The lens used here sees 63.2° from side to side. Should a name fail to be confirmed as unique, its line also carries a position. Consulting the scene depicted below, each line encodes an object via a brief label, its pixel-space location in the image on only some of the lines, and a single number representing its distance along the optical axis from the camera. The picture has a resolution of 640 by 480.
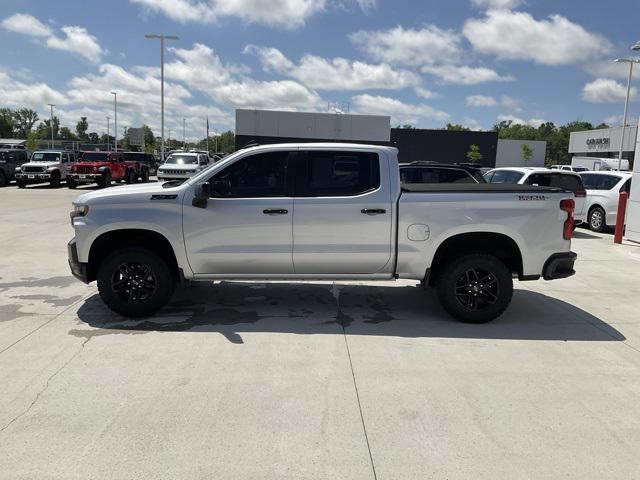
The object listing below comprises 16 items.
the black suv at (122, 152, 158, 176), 32.56
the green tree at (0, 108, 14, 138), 134.76
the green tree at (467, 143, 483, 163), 62.47
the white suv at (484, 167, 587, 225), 11.97
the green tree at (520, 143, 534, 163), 68.69
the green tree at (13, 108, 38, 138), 151.25
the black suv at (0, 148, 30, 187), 27.75
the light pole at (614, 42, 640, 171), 31.53
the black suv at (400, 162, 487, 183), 10.90
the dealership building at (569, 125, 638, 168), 58.44
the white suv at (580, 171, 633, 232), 13.29
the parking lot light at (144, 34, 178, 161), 34.94
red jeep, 25.88
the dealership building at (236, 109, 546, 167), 56.56
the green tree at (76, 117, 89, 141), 165.75
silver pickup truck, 5.49
